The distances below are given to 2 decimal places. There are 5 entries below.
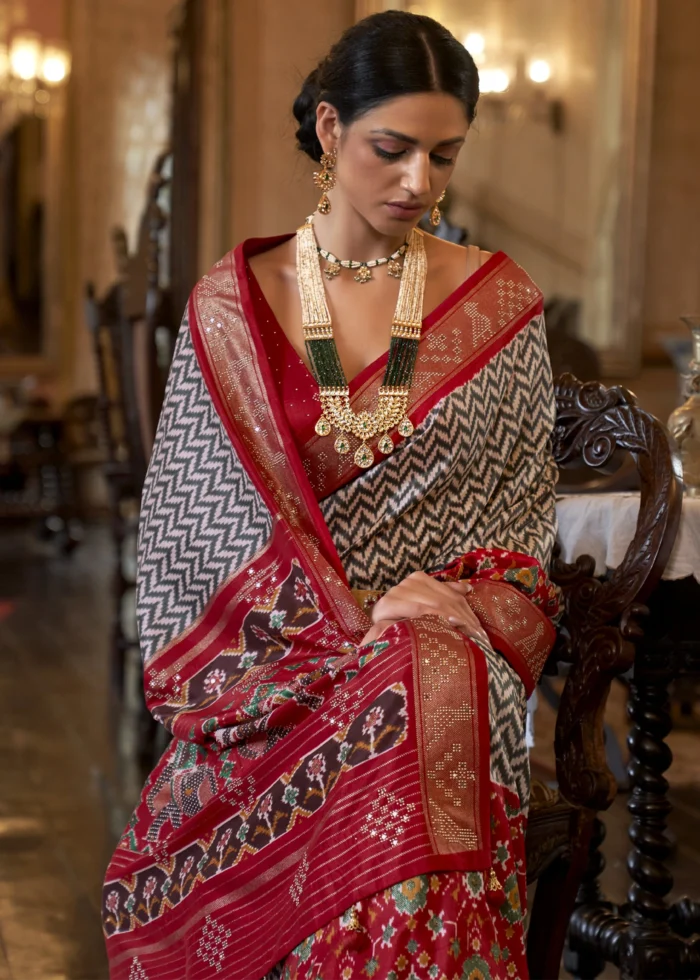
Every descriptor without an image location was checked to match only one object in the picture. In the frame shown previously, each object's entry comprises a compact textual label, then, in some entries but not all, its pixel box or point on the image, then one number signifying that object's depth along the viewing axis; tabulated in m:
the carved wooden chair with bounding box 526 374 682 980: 2.04
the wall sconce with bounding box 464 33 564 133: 8.09
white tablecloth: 2.11
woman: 1.63
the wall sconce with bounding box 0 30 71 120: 11.50
